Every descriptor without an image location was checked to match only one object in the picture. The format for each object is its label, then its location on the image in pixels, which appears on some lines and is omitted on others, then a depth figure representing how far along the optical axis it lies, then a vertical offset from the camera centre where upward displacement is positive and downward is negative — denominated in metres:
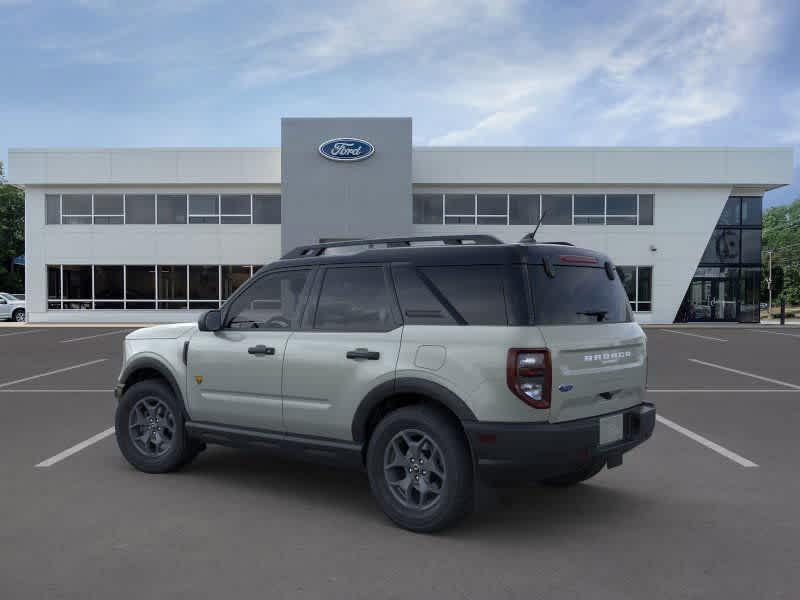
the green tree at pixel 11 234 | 58.03 +4.14
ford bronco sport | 3.89 -0.53
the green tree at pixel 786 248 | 75.50 +4.54
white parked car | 31.30 -1.23
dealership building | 29.28 +3.20
